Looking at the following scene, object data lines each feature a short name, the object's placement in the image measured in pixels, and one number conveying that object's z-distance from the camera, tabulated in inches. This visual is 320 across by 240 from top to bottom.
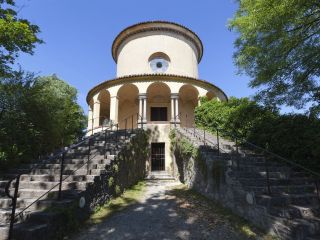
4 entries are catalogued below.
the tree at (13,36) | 285.5
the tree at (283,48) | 282.3
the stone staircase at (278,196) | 151.2
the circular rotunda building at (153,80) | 552.6
